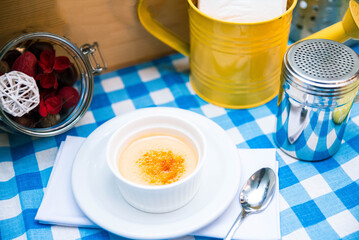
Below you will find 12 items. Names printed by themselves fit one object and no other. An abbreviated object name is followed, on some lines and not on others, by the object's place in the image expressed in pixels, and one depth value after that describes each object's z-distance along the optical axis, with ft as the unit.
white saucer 1.43
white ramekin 1.40
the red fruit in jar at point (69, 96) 1.87
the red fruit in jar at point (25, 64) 1.72
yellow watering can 1.79
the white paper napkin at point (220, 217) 1.51
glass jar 1.72
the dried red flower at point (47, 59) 1.80
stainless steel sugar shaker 1.54
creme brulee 1.57
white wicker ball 1.64
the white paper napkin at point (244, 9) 1.75
